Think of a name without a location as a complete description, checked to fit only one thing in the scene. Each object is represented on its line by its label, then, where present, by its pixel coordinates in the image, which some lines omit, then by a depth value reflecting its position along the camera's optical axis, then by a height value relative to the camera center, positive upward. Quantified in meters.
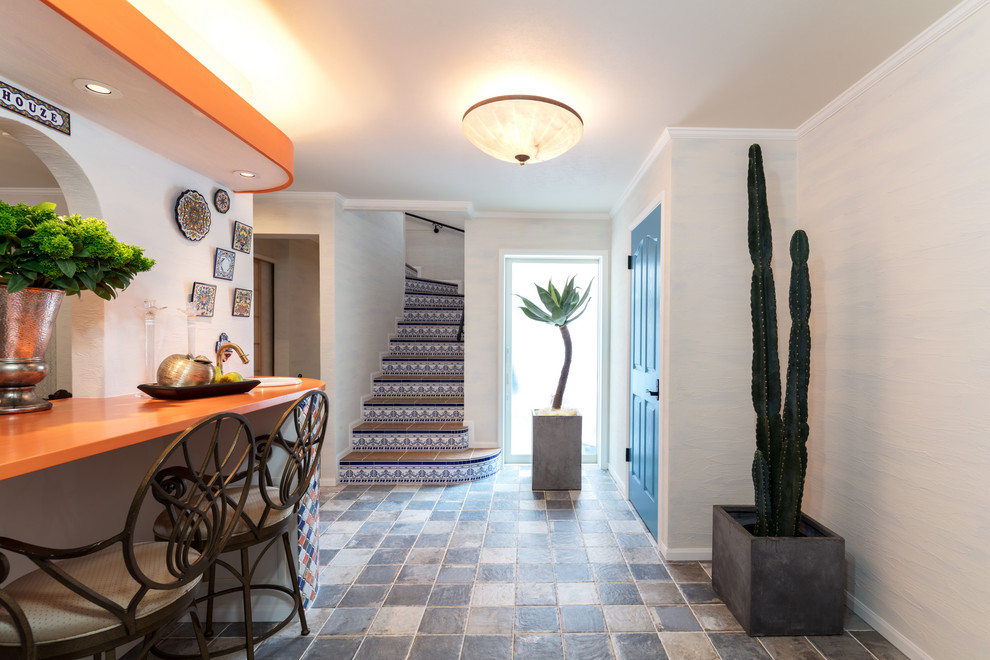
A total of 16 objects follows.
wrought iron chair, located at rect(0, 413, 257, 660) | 0.89 -0.60
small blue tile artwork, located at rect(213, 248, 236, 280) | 2.28 +0.32
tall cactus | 1.92 -0.26
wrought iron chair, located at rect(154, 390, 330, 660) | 1.45 -0.62
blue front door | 2.76 -0.28
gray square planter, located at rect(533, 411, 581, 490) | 3.54 -0.97
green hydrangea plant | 1.20 +0.21
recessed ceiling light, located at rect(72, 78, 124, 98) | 1.37 +0.74
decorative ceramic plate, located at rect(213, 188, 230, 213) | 2.27 +0.65
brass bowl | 1.63 -0.17
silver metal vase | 1.27 -0.05
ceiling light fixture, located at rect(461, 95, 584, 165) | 1.94 +0.92
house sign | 1.36 +0.69
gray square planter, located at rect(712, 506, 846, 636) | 1.81 -1.03
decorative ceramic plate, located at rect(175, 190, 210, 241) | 2.03 +0.52
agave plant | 3.56 +0.16
